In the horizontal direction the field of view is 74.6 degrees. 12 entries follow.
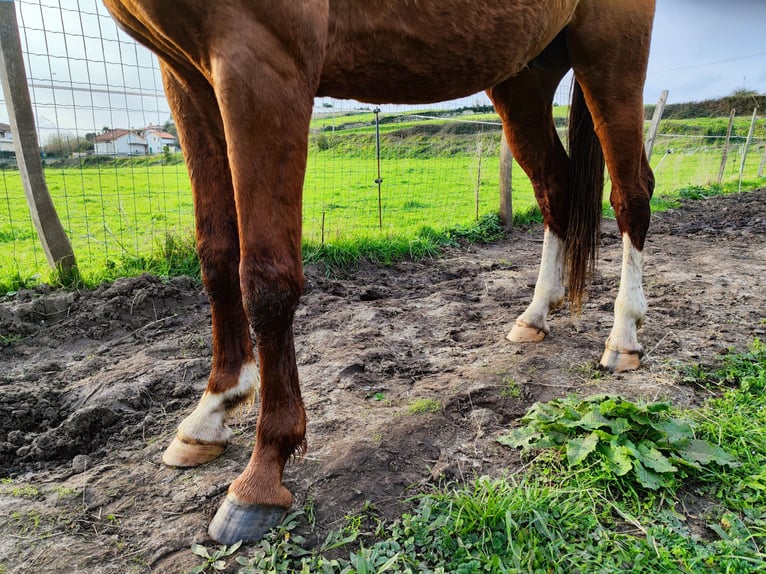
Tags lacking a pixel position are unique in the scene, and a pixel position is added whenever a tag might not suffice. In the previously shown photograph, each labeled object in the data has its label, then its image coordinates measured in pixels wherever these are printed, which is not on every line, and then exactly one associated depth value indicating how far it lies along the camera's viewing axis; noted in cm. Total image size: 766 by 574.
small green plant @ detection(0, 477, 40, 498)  179
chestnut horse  140
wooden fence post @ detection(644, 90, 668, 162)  957
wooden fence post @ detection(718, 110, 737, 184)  1249
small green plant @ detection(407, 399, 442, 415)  224
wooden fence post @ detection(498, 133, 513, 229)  657
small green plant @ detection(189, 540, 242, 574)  143
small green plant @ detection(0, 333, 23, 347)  311
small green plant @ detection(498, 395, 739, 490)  174
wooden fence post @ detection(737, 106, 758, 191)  1202
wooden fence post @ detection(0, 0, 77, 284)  358
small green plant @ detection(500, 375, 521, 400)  237
